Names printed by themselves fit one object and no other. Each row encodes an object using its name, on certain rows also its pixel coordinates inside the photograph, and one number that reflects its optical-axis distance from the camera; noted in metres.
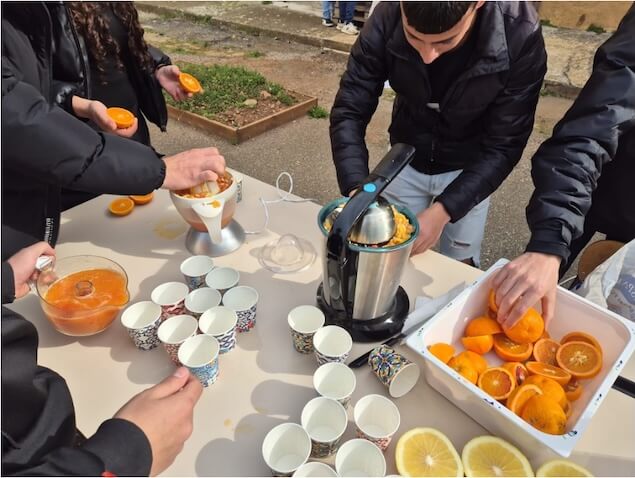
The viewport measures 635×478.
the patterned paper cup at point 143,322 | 1.14
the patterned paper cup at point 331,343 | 1.08
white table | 0.96
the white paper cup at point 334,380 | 1.02
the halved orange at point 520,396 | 0.96
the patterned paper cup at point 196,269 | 1.32
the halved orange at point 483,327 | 1.16
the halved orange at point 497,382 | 1.00
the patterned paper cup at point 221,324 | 1.14
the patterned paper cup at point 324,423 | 0.92
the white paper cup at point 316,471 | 0.85
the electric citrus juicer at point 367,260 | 0.98
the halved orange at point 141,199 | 1.70
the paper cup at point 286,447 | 0.89
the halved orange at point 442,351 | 1.05
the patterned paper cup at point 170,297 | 1.21
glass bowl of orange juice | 1.16
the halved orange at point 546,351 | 1.12
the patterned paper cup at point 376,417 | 0.94
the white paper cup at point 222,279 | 1.30
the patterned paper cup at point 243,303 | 1.19
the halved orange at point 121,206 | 1.66
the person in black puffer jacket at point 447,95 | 1.43
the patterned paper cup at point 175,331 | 1.10
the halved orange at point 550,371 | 1.04
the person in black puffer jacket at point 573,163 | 1.16
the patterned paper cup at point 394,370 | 1.03
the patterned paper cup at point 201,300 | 1.21
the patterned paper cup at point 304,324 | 1.12
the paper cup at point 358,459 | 0.88
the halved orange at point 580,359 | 1.06
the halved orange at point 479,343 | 1.15
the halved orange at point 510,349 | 1.12
